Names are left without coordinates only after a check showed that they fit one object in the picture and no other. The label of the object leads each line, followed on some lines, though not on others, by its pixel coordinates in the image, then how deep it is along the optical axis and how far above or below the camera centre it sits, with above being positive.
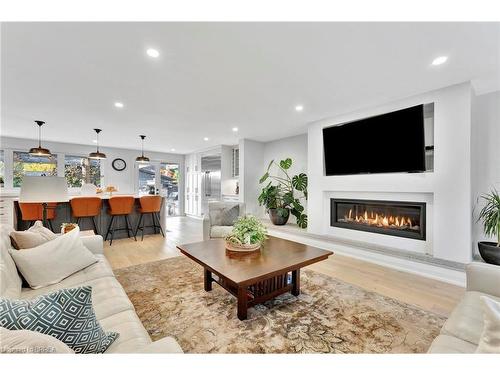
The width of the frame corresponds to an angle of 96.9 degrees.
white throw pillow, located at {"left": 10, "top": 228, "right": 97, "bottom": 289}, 1.63 -0.57
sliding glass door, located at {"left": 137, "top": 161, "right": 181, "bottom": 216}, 8.13 +0.28
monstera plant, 5.26 -0.22
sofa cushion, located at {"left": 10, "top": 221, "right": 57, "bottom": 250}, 1.82 -0.42
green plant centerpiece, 2.36 -0.52
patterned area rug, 1.63 -1.15
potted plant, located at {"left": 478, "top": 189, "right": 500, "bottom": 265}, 2.65 -0.50
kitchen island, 3.95 -0.64
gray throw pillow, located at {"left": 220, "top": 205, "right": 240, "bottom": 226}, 4.03 -0.51
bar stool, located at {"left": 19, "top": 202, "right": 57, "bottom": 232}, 3.68 -0.37
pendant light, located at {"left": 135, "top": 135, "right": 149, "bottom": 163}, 5.48 +0.73
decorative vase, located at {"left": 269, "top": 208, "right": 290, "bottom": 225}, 5.45 -0.73
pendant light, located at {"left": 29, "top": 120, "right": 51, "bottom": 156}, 4.32 +0.73
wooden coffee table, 1.84 -0.69
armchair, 3.71 -0.60
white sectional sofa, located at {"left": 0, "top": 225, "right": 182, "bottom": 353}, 1.02 -0.74
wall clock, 7.45 +0.81
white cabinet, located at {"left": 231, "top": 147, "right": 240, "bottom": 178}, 7.15 +0.81
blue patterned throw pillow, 0.79 -0.49
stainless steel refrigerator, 7.31 +0.31
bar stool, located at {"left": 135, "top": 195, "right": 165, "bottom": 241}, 4.85 -0.41
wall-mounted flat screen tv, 3.22 +0.72
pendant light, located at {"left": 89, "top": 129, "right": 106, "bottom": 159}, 4.85 +0.71
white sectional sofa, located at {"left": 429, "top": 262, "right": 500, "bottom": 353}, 1.08 -0.73
